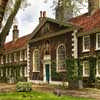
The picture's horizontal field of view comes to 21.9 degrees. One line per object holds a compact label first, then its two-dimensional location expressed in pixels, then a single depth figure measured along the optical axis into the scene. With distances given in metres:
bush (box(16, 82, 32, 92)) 21.48
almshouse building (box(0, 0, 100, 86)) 25.79
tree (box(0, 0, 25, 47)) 10.18
